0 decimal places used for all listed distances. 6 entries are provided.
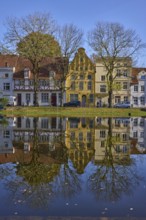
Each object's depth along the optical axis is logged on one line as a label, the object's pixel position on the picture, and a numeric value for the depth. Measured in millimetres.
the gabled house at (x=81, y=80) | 67688
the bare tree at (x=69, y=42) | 55722
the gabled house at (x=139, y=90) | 72569
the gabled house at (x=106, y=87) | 70188
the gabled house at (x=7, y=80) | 66812
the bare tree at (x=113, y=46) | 56031
